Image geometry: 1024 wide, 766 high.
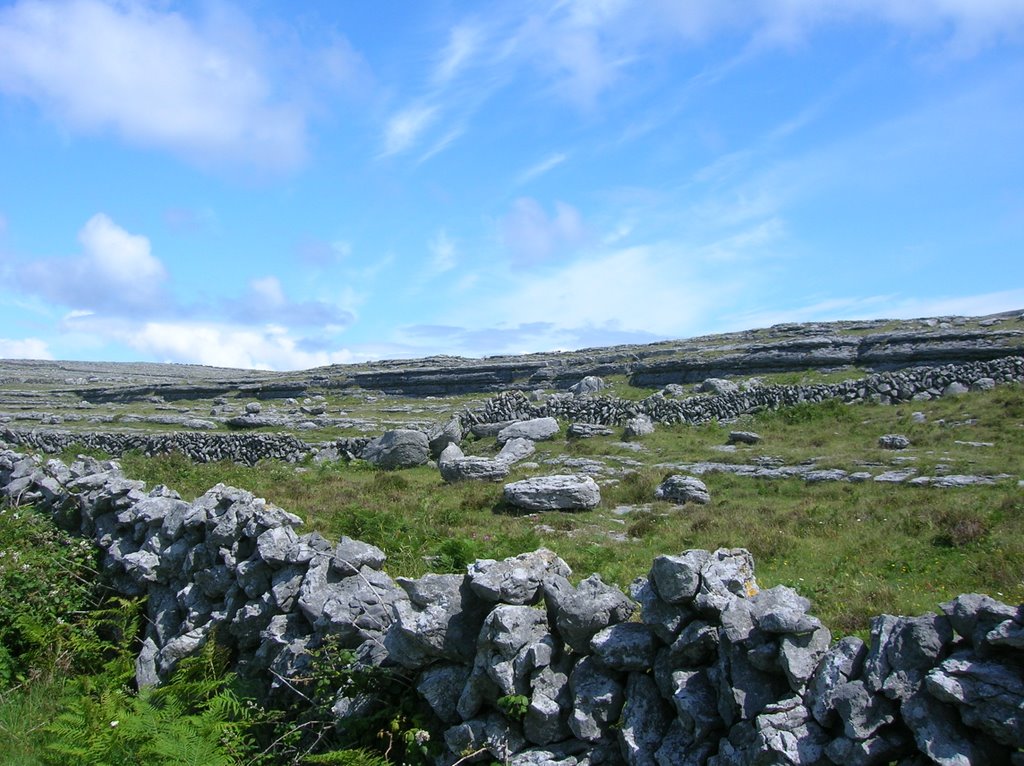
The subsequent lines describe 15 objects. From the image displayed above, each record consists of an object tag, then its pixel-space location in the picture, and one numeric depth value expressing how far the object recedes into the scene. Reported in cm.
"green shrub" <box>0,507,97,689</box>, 1074
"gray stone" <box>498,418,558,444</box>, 3183
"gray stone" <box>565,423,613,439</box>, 3130
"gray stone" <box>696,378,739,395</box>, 4024
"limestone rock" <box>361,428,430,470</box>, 2975
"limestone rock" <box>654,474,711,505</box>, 1970
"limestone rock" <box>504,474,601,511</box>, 1928
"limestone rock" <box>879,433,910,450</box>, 2546
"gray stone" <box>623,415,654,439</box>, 3105
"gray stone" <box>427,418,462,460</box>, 3127
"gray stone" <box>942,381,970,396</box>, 3412
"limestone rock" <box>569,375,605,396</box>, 5113
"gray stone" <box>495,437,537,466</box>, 2747
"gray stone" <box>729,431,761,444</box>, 2870
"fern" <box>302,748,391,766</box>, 670
